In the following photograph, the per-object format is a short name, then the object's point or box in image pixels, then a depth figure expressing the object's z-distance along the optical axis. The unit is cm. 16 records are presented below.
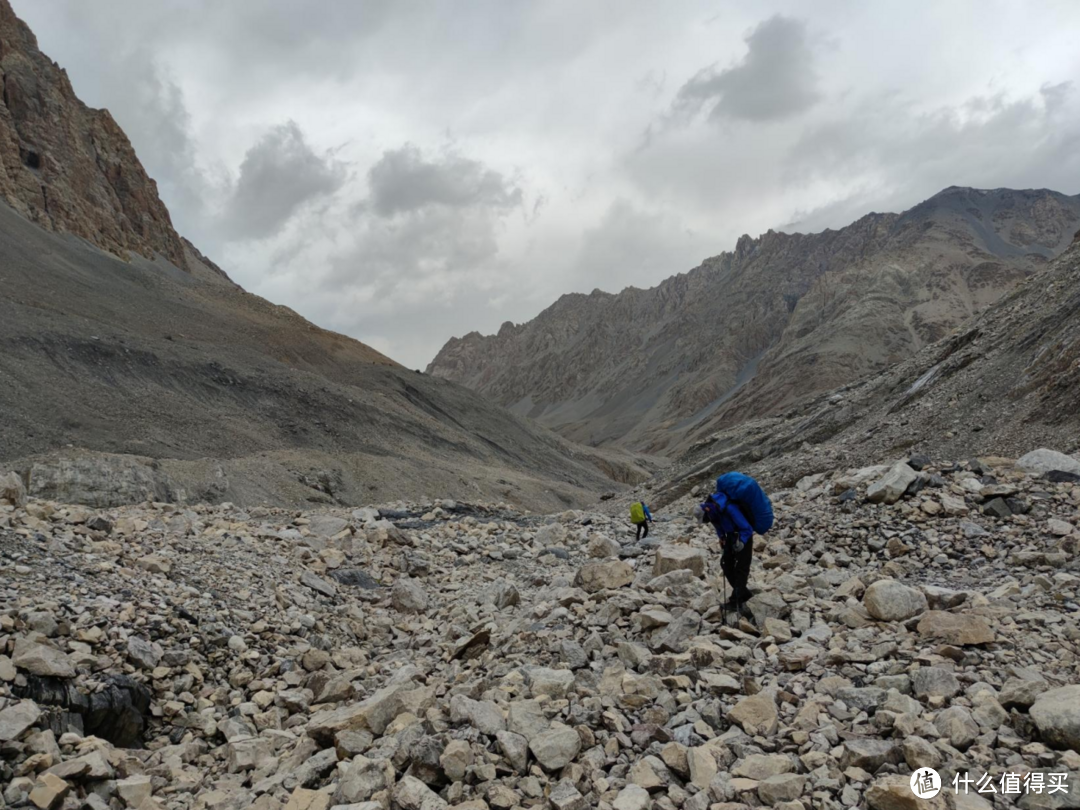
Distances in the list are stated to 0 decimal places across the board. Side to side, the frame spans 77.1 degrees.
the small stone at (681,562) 778
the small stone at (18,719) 486
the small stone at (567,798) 393
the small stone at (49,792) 438
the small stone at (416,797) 413
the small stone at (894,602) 560
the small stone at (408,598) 961
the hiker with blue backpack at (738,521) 657
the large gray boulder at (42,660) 554
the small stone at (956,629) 485
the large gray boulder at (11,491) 910
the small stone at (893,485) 871
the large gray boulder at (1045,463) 854
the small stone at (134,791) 472
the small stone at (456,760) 434
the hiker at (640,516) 1288
